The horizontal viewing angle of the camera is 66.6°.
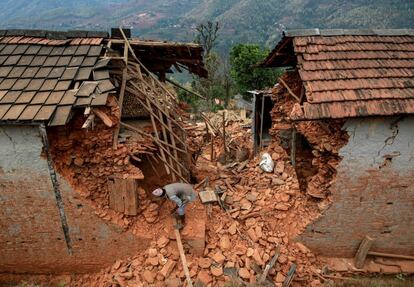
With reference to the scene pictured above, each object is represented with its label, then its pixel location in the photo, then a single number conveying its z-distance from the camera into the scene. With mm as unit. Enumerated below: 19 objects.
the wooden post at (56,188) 6105
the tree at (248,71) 22750
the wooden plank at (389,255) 7531
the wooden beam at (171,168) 7362
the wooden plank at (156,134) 7359
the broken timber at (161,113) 7449
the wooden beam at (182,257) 6510
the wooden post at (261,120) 11678
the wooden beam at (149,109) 7414
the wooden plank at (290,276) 6797
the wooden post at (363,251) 7368
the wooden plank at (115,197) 6895
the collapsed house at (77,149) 6258
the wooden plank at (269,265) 6668
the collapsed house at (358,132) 6375
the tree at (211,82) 27391
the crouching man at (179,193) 6660
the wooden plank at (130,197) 6836
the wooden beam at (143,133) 7024
